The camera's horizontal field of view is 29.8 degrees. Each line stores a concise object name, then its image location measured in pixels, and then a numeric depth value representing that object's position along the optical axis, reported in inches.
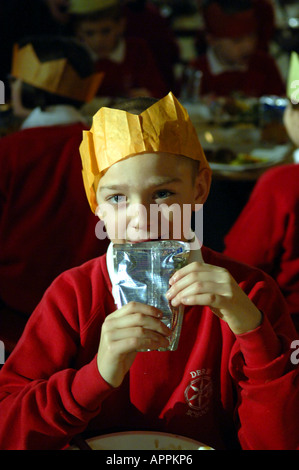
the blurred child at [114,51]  131.0
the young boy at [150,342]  32.8
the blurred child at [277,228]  65.8
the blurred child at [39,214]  66.5
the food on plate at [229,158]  84.2
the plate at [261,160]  80.9
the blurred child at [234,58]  138.2
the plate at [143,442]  34.0
